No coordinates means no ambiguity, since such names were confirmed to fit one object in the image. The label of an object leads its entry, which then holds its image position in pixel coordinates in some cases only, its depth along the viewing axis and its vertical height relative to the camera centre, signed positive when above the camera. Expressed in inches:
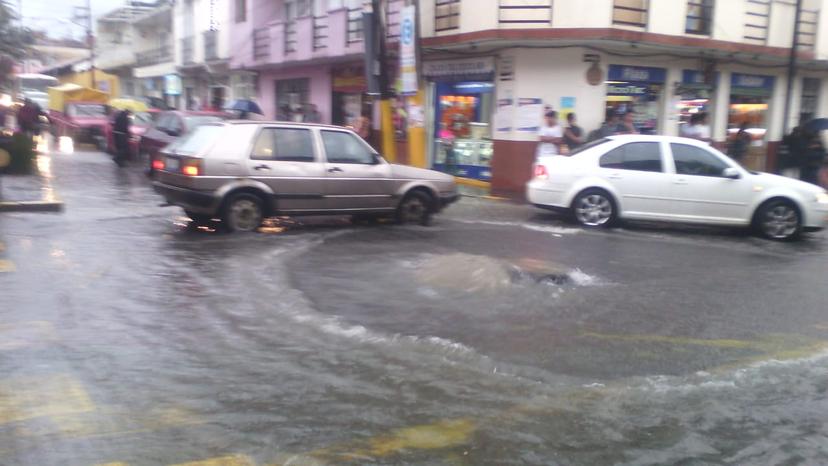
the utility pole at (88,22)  1813.0 +224.6
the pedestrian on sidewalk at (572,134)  600.4 -12.0
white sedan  444.5 -40.2
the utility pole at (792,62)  671.8 +55.6
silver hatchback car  381.1 -32.5
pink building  848.3 +75.0
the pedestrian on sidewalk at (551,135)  606.9 -13.6
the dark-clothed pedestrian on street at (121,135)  749.3 -25.2
